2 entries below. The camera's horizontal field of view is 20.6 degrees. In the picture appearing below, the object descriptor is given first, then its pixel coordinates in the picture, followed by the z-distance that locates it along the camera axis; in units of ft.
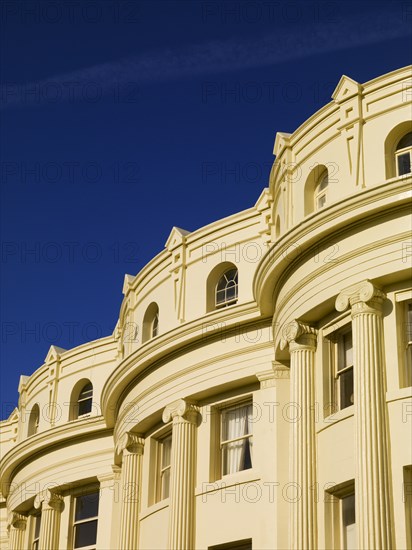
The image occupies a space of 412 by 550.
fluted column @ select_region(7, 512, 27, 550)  142.20
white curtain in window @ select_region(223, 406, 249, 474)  101.14
